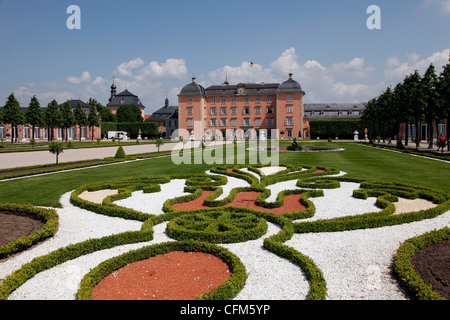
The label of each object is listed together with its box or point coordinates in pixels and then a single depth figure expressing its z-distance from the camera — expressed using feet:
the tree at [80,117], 202.69
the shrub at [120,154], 67.58
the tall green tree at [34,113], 171.32
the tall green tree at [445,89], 81.76
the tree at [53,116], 180.45
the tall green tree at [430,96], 93.89
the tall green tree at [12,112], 161.99
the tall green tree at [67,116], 189.57
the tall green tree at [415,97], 102.12
